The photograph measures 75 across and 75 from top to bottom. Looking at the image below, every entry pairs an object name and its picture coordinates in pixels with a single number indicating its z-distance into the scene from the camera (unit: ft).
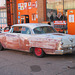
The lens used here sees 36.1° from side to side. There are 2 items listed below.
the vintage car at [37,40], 16.30
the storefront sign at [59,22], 32.52
